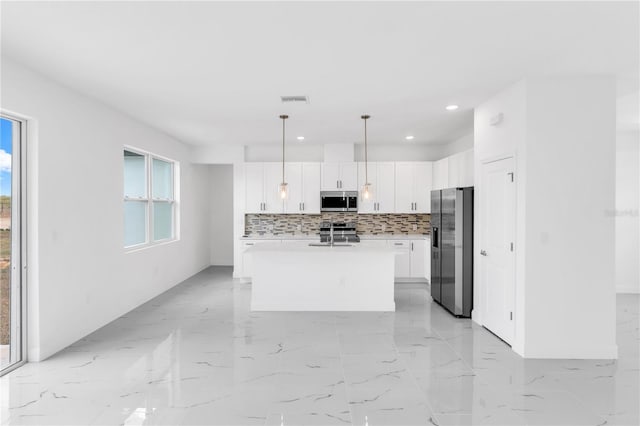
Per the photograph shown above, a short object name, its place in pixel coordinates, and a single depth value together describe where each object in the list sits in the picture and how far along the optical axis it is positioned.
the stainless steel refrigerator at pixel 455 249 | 5.15
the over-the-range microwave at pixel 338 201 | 7.95
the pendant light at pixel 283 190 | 5.66
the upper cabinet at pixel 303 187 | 8.00
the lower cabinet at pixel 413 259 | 7.63
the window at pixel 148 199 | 5.89
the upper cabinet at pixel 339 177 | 7.96
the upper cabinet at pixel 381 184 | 7.93
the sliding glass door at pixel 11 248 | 3.58
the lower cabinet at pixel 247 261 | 7.77
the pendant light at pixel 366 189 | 5.54
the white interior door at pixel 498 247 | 4.17
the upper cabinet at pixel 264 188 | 8.03
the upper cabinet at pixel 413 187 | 7.91
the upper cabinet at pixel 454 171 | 5.81
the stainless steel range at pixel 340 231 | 7.88
